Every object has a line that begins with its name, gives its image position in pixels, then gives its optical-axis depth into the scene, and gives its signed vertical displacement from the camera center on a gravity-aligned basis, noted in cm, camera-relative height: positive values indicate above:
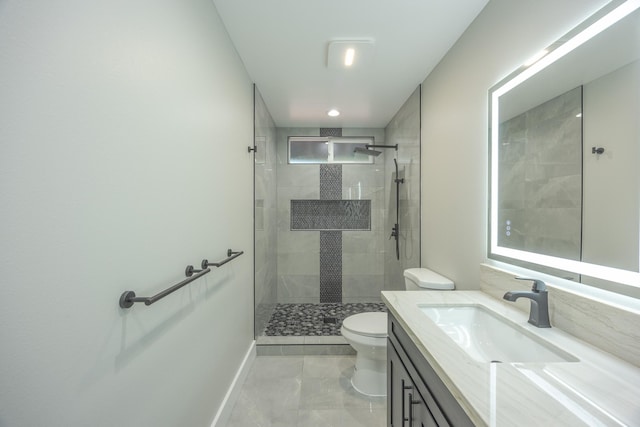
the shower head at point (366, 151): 304 +68
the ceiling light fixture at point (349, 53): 174 +109
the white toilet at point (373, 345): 185 -94
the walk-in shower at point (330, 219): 355 -11
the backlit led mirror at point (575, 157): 78 +19
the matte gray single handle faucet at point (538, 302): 95 -32
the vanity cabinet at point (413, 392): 71 -60
